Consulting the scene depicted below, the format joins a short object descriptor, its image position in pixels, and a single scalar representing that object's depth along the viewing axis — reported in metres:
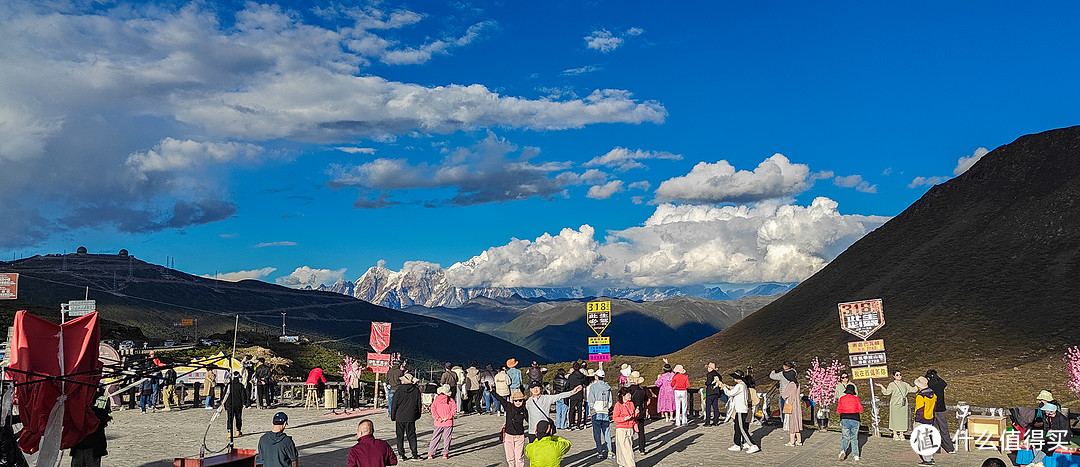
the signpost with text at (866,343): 22.09
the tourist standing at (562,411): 22.48
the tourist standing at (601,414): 18.00
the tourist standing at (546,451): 12.49
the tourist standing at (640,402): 19.15
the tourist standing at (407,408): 17.64
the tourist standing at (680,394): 24.39
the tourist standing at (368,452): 11.75
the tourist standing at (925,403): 19.23
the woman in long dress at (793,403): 20.30
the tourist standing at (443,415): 17.86
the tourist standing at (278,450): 11.56
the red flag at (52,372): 11.08
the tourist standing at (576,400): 22.28
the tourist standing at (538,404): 15.82
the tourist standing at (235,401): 20.39
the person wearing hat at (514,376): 25.55
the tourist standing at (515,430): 15.02
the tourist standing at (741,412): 19.42
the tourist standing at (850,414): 18.03
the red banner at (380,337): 27.31
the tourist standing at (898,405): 20.02
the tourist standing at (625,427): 15.95
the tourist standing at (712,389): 23.89
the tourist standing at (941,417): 19.33
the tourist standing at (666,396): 25.22
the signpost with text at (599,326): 25.72
